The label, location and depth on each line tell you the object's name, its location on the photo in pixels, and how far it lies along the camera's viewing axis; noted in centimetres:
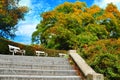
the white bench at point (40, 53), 943
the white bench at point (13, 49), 863
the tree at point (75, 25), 1452
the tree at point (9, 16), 1192
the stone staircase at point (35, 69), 416
